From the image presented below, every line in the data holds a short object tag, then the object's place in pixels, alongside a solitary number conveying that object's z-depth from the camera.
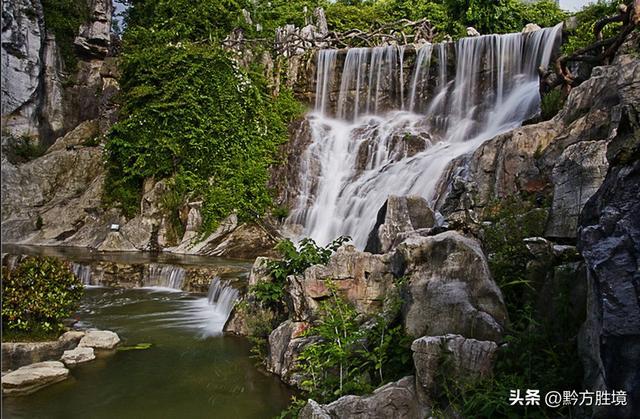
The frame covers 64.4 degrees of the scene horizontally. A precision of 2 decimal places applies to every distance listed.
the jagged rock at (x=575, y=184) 4.93
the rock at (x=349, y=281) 6.48
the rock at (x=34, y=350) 6.61
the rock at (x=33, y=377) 5.90
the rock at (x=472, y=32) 20.98
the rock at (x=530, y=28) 17.00
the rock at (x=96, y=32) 24.45
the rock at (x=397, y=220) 7.83
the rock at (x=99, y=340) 7.43
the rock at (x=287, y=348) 6.18
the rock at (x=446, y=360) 3.77
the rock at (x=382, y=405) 3.99
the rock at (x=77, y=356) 6.86
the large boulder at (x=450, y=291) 4.27
